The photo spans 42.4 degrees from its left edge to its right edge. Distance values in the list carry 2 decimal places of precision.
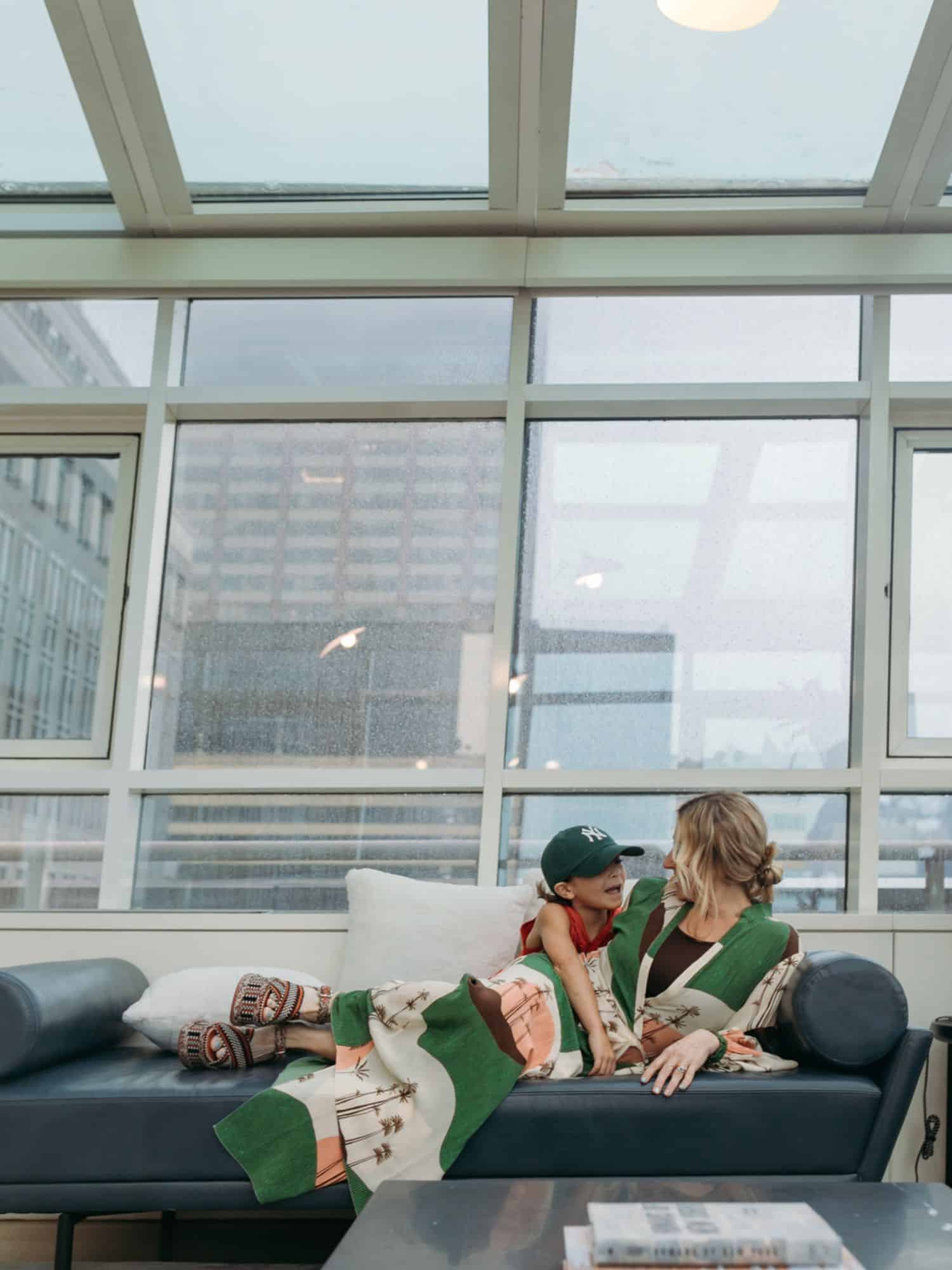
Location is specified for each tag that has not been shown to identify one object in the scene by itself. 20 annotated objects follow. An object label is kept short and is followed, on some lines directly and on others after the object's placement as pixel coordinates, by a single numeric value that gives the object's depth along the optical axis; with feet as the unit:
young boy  9.25
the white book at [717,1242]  4.37
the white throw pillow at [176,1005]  9.04
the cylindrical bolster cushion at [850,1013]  8.07
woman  7.71
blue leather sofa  7.75
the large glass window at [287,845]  11.86
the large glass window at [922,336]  12.32
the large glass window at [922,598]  11.99
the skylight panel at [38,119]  11.37
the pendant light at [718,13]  10.48
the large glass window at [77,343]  12.88
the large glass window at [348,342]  12.78
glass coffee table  4.84
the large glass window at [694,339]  12.57
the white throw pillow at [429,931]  9.82
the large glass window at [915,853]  11.62
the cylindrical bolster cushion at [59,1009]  8.01
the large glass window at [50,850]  12.00
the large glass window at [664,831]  11.67
